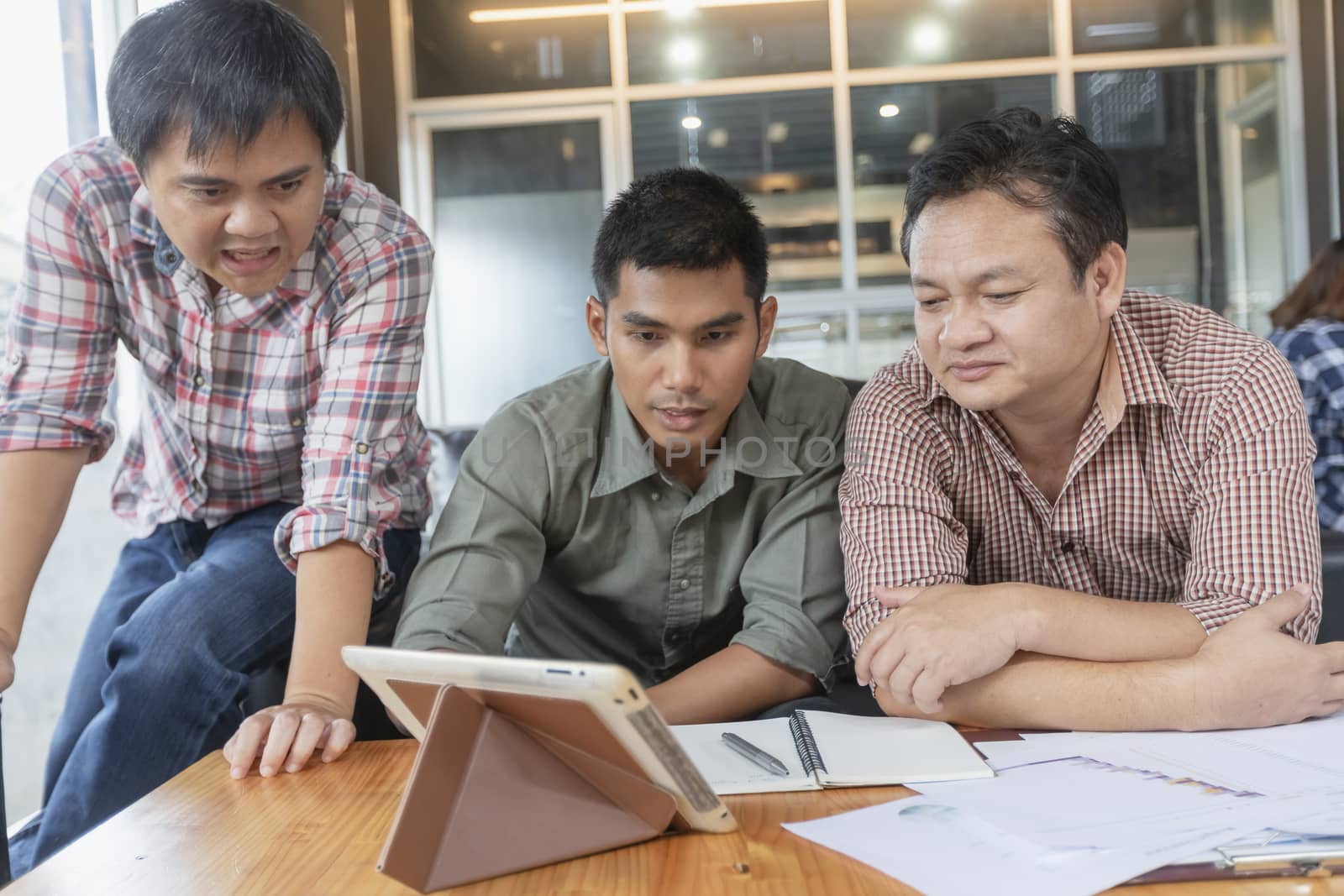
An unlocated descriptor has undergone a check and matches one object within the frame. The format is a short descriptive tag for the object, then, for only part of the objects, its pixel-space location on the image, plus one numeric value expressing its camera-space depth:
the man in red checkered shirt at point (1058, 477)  1.07
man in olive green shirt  1.43
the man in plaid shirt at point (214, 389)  1.24
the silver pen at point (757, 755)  0.90
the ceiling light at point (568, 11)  5.04
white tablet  0.65
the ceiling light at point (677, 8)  5.04
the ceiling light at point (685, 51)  5.04
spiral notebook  0.88
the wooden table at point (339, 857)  0.70
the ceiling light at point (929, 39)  4.98
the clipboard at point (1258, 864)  0.67
